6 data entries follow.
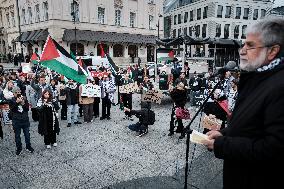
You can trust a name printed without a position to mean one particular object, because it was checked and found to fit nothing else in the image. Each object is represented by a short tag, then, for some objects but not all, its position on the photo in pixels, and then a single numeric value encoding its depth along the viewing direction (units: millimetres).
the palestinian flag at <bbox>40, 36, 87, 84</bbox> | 8461
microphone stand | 3193
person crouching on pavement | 8781
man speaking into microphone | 1713
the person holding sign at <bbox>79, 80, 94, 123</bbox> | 9988
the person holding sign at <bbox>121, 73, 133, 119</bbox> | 11755
